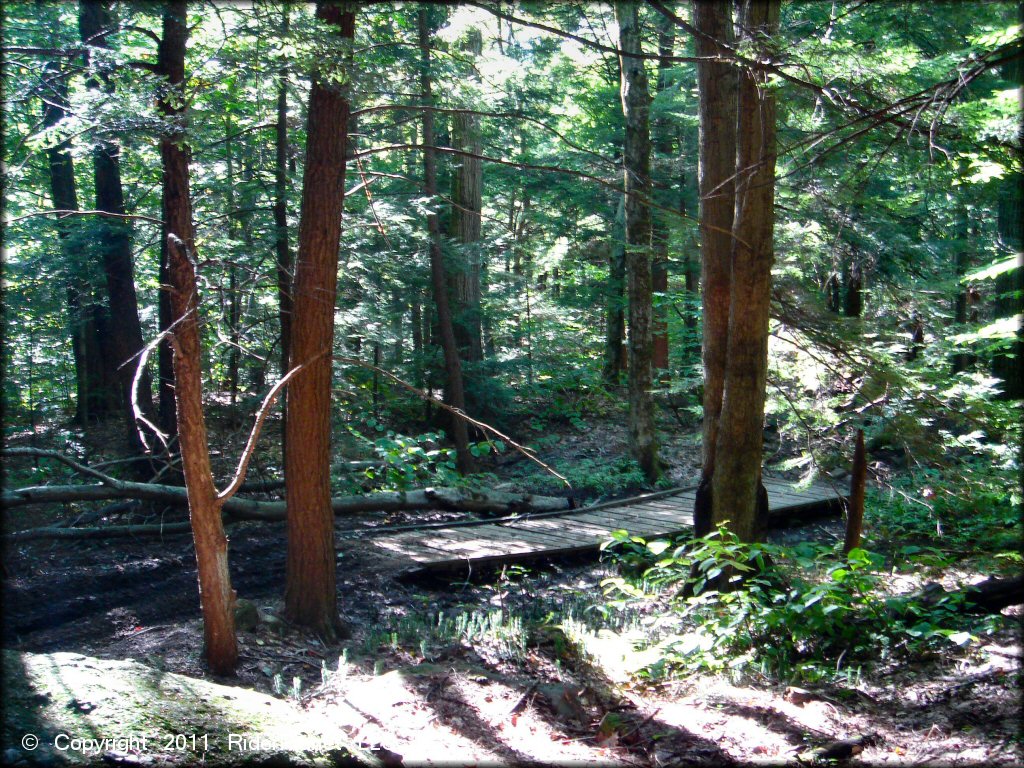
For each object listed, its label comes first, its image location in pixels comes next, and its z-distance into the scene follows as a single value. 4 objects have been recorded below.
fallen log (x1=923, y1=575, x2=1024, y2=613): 4.56
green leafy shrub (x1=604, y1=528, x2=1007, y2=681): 4.70
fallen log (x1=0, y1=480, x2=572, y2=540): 7.65
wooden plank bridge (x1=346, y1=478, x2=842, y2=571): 8.60
